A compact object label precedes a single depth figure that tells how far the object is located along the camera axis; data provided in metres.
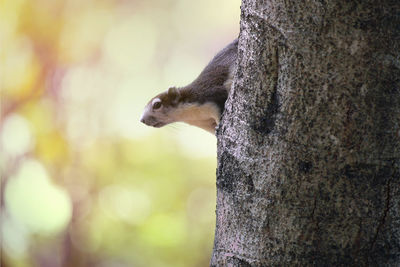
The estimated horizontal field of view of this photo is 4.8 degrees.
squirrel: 5.27
